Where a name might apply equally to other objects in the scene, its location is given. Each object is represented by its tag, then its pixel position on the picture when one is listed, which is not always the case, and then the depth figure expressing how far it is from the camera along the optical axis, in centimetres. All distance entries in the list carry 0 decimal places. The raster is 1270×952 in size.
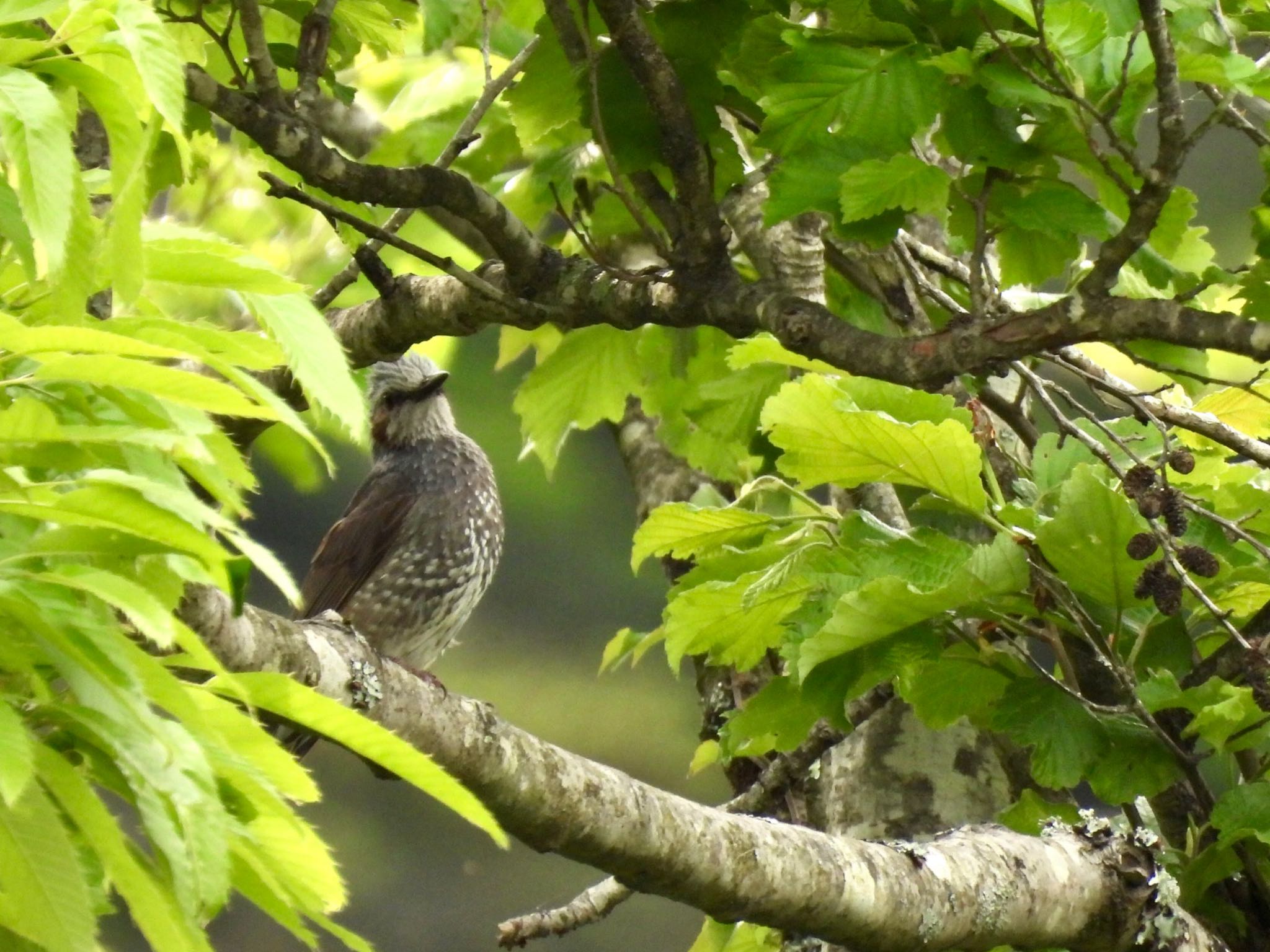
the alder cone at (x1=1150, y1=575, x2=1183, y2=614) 946
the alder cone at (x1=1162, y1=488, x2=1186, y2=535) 945
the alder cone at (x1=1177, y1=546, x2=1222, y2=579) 948
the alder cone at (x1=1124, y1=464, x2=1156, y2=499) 945
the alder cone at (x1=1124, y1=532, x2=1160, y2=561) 946
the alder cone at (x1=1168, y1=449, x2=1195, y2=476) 946
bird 996
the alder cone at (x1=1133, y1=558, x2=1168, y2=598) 946
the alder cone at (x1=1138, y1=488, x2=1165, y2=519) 944
